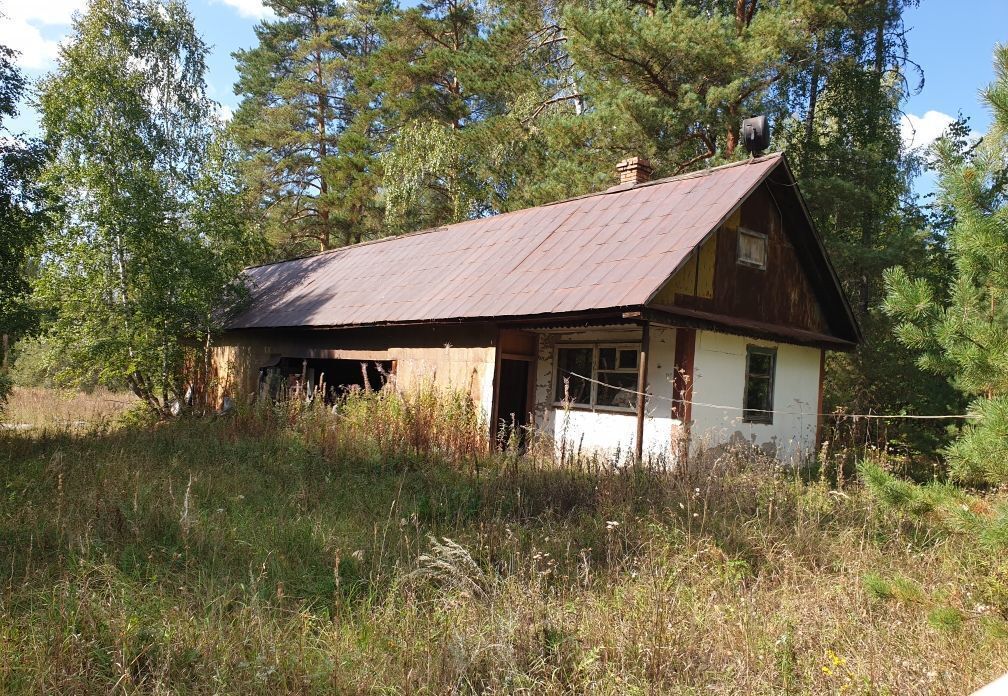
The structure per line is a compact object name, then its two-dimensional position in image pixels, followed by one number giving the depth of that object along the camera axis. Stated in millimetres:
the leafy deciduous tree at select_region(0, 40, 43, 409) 11070
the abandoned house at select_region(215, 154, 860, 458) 11250
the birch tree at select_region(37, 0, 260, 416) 14758
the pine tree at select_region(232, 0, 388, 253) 29766
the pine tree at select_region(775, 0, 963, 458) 16859
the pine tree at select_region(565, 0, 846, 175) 17500
